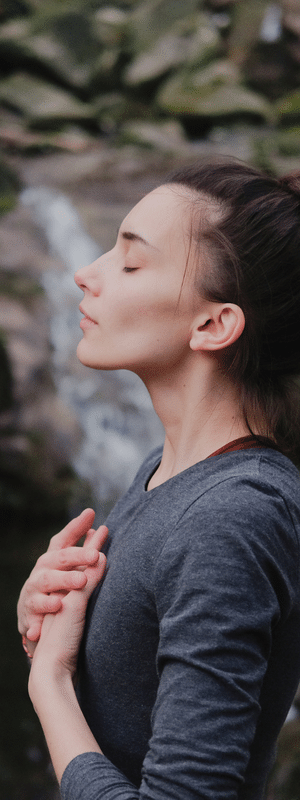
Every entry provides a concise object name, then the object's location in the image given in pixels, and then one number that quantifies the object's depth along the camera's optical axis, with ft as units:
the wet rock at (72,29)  49.11
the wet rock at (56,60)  47.32
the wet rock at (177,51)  46.26
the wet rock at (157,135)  37.93
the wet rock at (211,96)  41.98
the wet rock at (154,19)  48.91
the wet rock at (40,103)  42.19
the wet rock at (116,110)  44.32
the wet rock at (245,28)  47.16
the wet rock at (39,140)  38.19
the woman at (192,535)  3.08
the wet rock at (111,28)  50.24
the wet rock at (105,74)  48.06
